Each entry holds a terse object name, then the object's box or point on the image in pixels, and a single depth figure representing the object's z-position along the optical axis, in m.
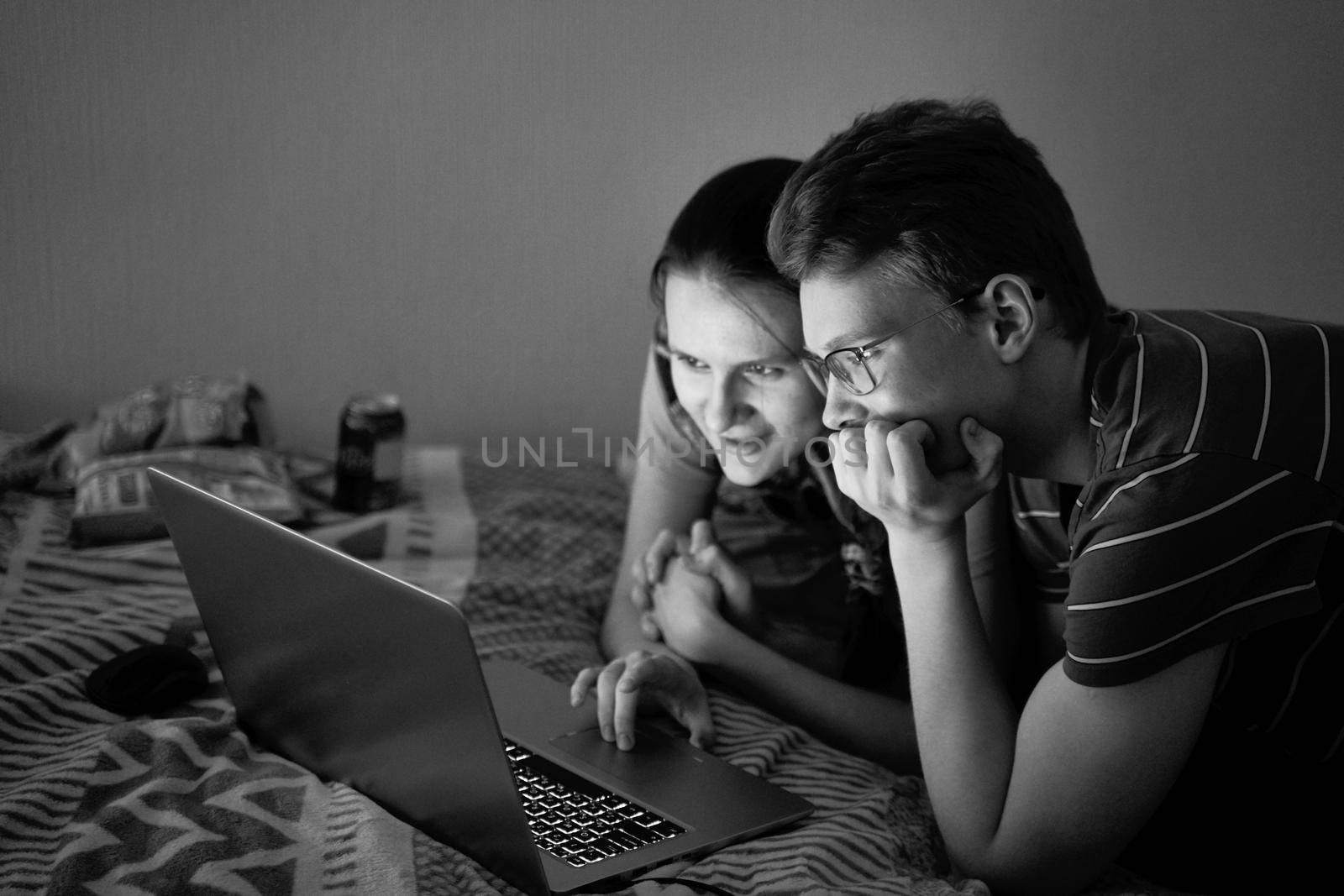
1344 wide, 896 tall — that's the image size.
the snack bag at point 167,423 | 1.65
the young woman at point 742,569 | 1.06
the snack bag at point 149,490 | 1.45
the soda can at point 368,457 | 1.62
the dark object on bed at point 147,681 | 1.01
